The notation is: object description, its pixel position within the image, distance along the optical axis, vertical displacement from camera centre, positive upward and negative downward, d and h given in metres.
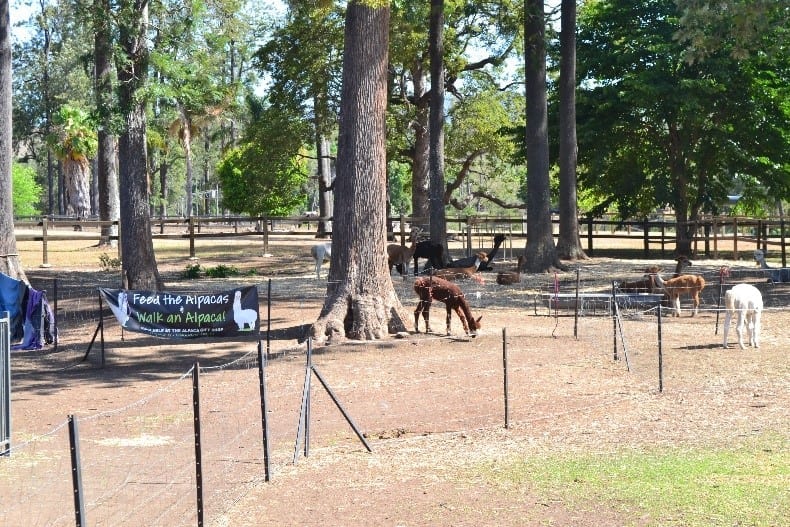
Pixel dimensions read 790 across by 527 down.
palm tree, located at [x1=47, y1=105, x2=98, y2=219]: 51.28 +3.70
